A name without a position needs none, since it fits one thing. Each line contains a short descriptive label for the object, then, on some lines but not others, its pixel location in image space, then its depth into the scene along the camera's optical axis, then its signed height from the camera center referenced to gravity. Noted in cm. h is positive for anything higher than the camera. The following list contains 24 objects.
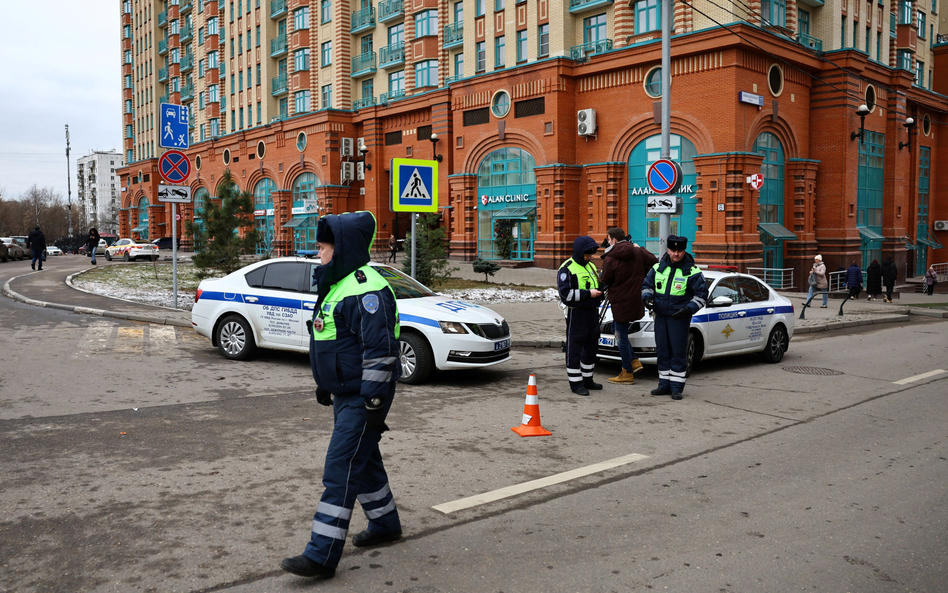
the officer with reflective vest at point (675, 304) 873 -60
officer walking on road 388 -58
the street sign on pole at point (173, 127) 1659 +292
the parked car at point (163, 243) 6219 +115
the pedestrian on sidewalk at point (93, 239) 3691 +91
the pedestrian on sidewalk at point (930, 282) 3314 -137
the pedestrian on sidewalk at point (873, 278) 2841 -102
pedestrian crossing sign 1191 +113
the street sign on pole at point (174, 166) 1569 +193
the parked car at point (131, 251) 4497 +37
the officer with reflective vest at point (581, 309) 874 -67
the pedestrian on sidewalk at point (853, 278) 2698 -95
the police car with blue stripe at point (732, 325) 1049 -109
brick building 2830 +629
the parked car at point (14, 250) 4438 +47
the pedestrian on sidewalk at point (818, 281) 2073 -80
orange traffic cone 692 -155
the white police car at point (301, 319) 932 -86
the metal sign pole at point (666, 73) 1539 +377
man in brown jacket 966 -45
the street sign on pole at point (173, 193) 1588 +136
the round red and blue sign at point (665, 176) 1431 +149
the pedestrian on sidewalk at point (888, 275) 2806 -90
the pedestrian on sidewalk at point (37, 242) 3000 +63
